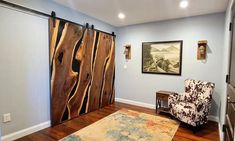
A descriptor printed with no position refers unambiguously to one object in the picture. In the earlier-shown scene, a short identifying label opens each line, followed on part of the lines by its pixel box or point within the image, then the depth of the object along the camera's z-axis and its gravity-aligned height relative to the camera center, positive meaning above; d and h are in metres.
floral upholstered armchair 2.73 -0.72
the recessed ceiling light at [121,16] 3.46 +1.25
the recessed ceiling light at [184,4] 2.68 +1.21
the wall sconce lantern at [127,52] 4.48 +0.46
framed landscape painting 3.74 +0.28
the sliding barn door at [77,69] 2.94 -0.06
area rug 2.50 -1.18
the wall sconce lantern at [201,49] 3.33 +0.42
